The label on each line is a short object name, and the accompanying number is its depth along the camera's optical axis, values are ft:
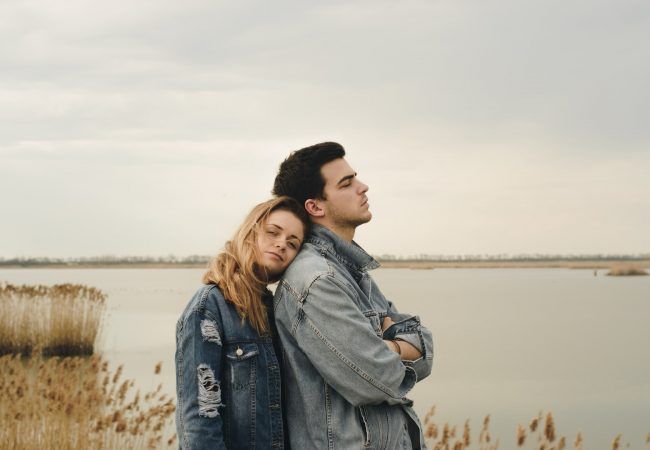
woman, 8.39
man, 8.73
